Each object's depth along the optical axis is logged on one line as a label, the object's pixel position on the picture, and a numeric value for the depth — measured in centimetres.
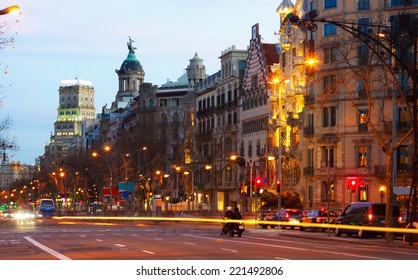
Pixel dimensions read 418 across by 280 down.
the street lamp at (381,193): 7418
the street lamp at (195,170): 12075
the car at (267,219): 6365
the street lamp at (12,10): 2847
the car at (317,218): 6153
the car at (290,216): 6612
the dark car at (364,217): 4972
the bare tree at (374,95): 7669
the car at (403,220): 4982
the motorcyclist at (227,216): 4972
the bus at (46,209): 11912
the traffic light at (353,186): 6476
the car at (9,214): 13726
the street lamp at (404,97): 3781
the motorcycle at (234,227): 4903
